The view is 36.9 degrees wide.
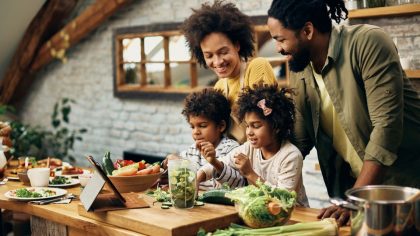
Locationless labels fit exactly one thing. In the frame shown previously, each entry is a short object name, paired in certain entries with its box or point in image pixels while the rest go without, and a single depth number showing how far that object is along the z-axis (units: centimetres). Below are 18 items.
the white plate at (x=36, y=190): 273
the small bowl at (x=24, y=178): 313
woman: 297
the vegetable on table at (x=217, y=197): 234
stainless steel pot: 172
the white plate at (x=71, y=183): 303
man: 235
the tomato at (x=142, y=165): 280
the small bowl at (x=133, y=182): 268
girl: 264
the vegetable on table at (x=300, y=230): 194
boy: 306
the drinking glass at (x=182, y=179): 226
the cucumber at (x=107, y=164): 276
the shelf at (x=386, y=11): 399
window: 603
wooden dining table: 209
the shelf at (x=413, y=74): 396
